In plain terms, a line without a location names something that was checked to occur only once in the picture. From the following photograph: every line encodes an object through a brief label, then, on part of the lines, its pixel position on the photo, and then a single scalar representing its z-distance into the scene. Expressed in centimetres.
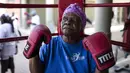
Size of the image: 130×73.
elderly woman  168
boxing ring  213
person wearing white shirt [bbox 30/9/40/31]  725
